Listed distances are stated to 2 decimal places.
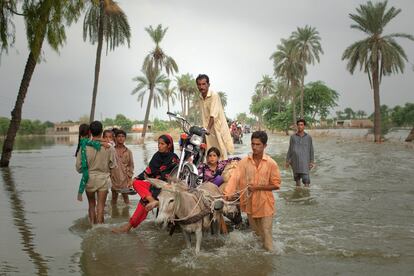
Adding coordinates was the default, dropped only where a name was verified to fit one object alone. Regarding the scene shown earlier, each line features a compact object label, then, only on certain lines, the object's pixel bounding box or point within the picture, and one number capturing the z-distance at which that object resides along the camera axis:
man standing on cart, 6.75
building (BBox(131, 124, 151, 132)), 136.32
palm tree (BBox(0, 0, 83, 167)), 15.73
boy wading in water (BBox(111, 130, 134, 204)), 8.31
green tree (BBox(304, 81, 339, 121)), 62.66
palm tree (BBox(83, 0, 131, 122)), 30.06
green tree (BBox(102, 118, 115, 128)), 148.50
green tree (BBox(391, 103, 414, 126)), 86.54
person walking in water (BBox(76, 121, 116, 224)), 6.34
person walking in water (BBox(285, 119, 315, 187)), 9.99
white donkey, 4.39
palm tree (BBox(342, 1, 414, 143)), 34.44
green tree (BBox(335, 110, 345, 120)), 172.60
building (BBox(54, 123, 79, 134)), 124.31
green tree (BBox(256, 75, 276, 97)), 104.62
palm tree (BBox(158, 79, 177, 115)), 83.06
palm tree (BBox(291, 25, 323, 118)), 54.25
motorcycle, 5.82
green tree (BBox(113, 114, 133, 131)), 138.62
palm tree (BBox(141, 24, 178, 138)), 51.28
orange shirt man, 4.97
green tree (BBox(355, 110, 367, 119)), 186.90
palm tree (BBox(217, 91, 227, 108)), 128.02
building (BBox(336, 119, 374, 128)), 127.56
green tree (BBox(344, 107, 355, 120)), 181.88
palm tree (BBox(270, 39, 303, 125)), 59.88
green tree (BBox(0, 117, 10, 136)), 90.20
